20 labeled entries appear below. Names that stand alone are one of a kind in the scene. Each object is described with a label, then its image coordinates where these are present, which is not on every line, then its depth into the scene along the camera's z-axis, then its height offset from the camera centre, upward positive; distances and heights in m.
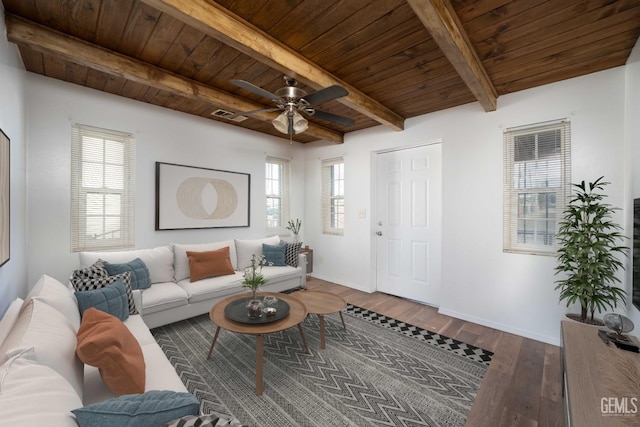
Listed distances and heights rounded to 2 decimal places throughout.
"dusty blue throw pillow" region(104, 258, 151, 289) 2.65 -0.59
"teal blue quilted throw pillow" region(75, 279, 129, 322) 1.95 -0.66
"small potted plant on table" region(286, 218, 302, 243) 5.04 -0.25
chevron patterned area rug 1.74 -1.28
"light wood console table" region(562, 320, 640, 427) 1.12 -0.82
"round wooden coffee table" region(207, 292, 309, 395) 1.93 -0.89
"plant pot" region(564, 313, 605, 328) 2.20 -0.89
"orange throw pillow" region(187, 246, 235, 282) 3.27 -0.65
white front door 3.67 -0.12
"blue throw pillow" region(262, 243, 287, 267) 4.02 -0.62
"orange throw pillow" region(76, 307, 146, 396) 1.21 -0.68
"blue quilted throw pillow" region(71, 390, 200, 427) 0.82 -0.65
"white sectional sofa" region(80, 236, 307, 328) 2.74 -0.83
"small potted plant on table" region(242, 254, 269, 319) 2.26 -0.76
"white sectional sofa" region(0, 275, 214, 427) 0.76 -0.56
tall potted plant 2.18 -0.32
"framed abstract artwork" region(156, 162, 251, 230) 3.53 +0.23
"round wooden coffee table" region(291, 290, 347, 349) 2.51 -0.92
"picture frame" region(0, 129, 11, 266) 1.68 +0.10
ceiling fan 1.97 +0.90
